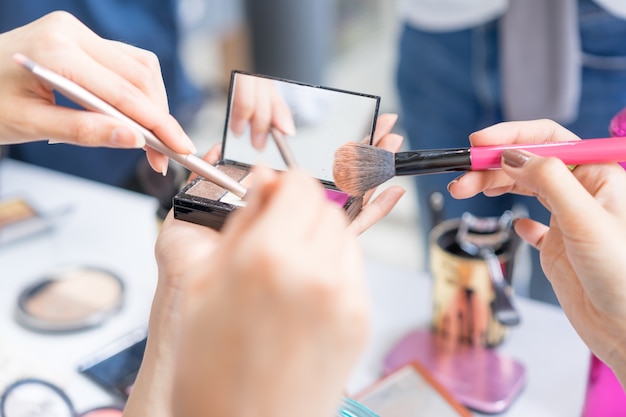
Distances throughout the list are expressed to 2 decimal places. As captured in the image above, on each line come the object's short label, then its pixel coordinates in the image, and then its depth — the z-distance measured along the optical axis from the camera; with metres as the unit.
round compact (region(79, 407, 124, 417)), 0.50
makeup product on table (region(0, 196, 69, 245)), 0.73
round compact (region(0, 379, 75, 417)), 0.49
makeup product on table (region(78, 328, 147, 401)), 0.53
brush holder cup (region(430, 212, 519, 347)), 0.54
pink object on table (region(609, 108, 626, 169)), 0.41
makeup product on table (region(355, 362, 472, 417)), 0.48
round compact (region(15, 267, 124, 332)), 0.60
